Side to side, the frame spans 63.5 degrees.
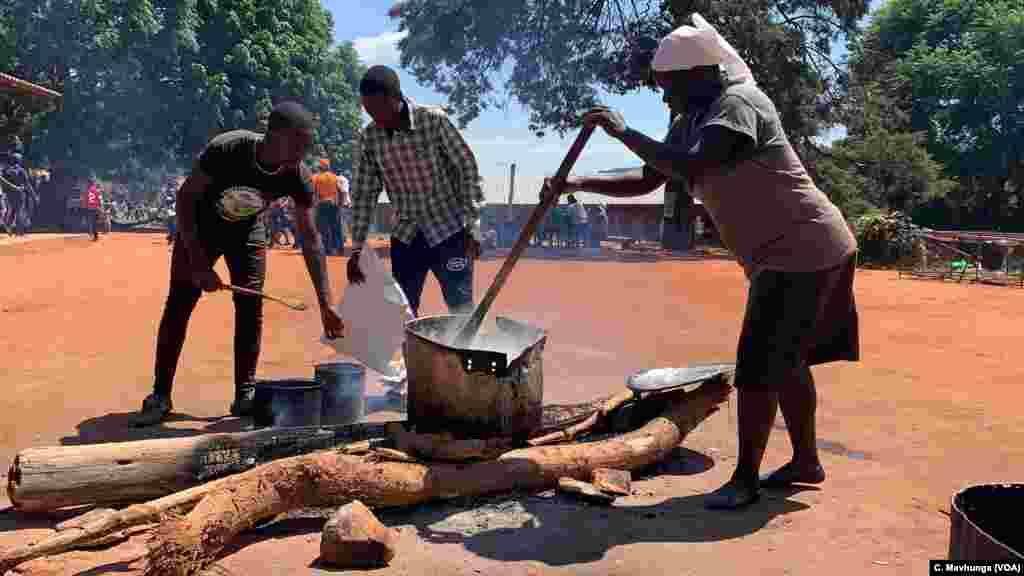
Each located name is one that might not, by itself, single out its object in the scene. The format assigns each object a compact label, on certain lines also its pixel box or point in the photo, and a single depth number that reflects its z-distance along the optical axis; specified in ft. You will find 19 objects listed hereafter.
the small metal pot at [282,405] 13.07
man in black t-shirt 13.52
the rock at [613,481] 11.03
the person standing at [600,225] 100.80
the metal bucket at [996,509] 7.11
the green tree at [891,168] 94.53
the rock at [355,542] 8.85
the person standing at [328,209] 52.14
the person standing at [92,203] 77.51
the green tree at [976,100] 104.63
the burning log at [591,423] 11.98
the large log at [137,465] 9.55
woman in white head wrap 10.62
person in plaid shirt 15.30
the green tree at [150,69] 94.58
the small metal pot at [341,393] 14.25
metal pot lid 13.20
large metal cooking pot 10.98
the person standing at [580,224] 86.17
